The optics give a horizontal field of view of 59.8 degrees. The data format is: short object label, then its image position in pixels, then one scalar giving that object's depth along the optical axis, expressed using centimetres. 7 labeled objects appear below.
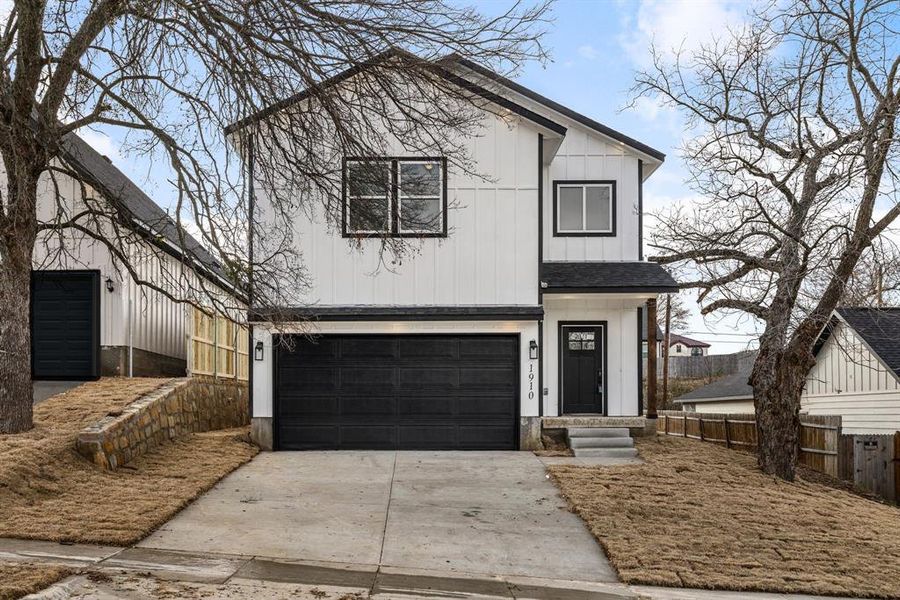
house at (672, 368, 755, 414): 3009
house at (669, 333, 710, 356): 7788
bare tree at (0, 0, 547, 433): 718
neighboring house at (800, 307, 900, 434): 1892
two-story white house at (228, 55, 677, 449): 1447
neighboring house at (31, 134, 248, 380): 1507
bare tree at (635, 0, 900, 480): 1238
